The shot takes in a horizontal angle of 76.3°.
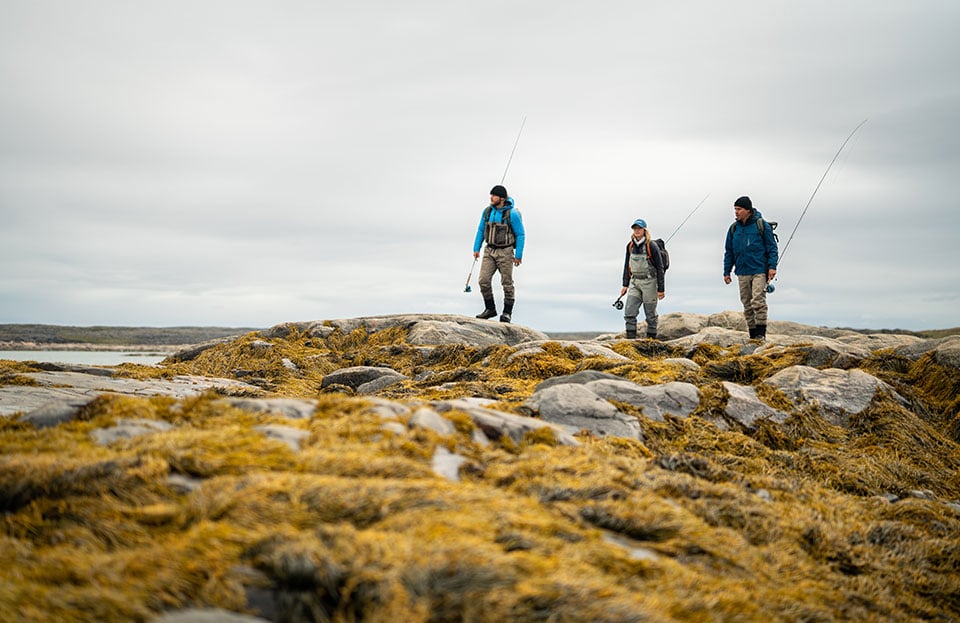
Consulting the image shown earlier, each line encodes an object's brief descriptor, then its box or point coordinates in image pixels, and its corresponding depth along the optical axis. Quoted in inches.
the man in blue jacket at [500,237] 612.7
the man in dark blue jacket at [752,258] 531.2
